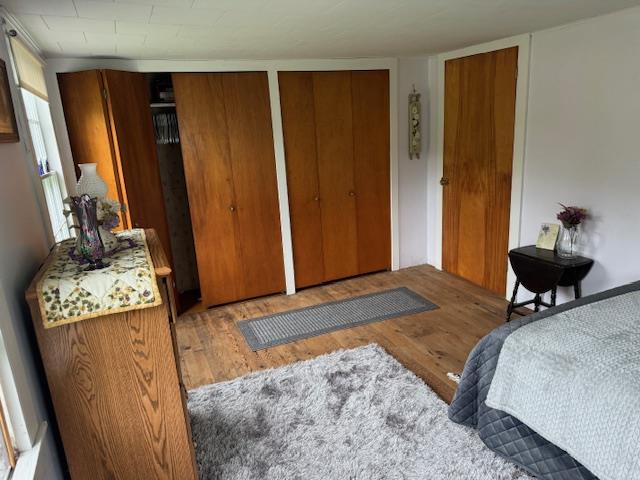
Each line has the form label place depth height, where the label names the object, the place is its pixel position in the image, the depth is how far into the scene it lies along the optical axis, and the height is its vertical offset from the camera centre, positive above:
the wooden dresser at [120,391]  1.46 -0.85
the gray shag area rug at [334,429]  1.89 -1.43
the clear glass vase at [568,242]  2.89 -0.83
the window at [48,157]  2.47 -0.06
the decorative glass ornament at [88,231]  1.58 -0.31
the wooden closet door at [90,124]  2.93 +0.14
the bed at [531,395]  1.59 -1.11
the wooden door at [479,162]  3.37 -0.33
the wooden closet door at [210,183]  3.39 -0.36
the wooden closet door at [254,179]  3.52 -0.36
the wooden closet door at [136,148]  3.00 -0.04
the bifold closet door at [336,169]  3.74 -0.34
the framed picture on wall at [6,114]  1.53 +0.13
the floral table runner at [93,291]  1.38 -0.46
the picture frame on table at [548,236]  3.04 -0.82
